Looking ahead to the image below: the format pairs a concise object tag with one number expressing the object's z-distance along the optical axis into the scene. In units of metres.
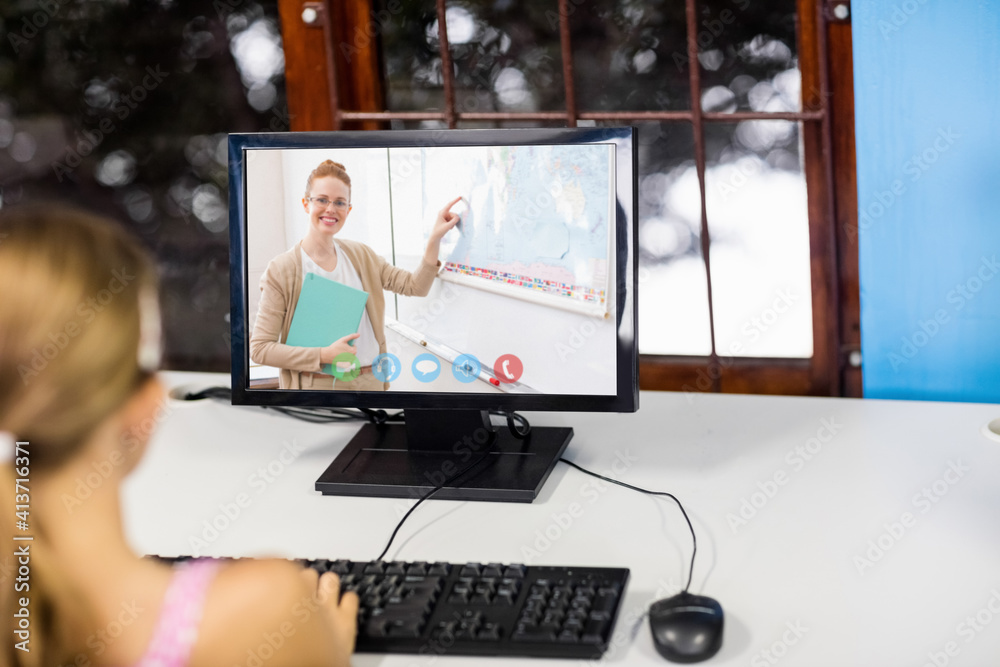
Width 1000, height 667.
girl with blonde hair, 0.72
